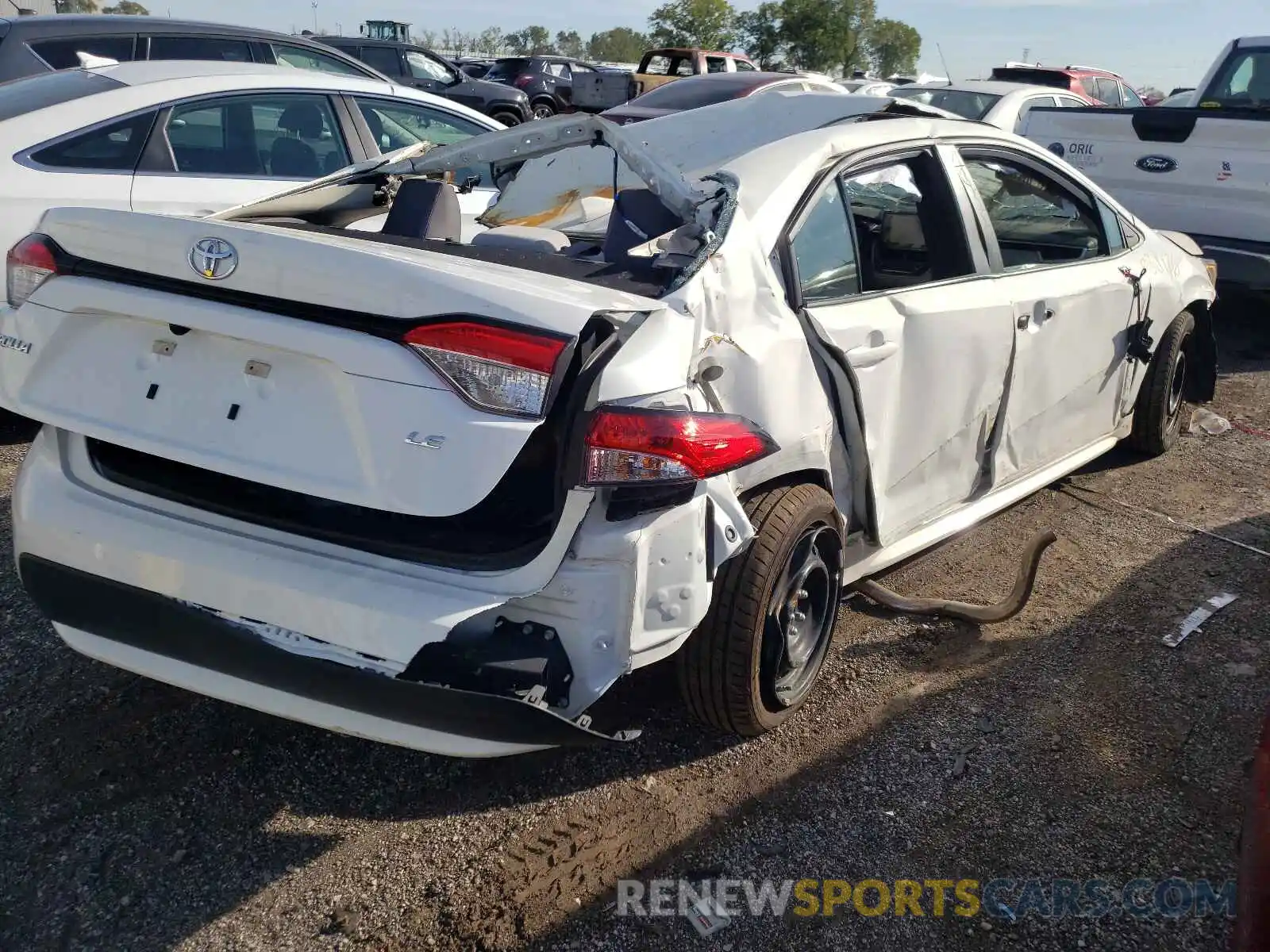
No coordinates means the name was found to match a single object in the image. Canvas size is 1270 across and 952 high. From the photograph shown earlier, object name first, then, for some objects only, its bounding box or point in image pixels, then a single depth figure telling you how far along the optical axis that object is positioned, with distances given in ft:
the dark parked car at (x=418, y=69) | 53.11
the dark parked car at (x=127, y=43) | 19.20
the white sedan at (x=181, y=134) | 14.84
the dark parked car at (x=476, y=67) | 86.46
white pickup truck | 21.71
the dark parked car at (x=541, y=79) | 78.28
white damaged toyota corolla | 6.84
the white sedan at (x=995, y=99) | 34.47
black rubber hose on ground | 11.77
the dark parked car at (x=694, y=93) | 32.87
